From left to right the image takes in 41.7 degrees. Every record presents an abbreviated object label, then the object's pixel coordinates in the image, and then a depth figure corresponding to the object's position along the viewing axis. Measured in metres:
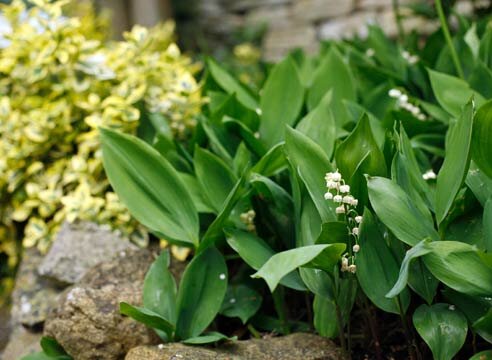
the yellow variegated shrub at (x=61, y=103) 2.35
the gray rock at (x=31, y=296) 2.12
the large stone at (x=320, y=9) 5.18
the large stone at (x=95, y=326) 1.68
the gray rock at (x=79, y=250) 2.05
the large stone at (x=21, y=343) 2.05
